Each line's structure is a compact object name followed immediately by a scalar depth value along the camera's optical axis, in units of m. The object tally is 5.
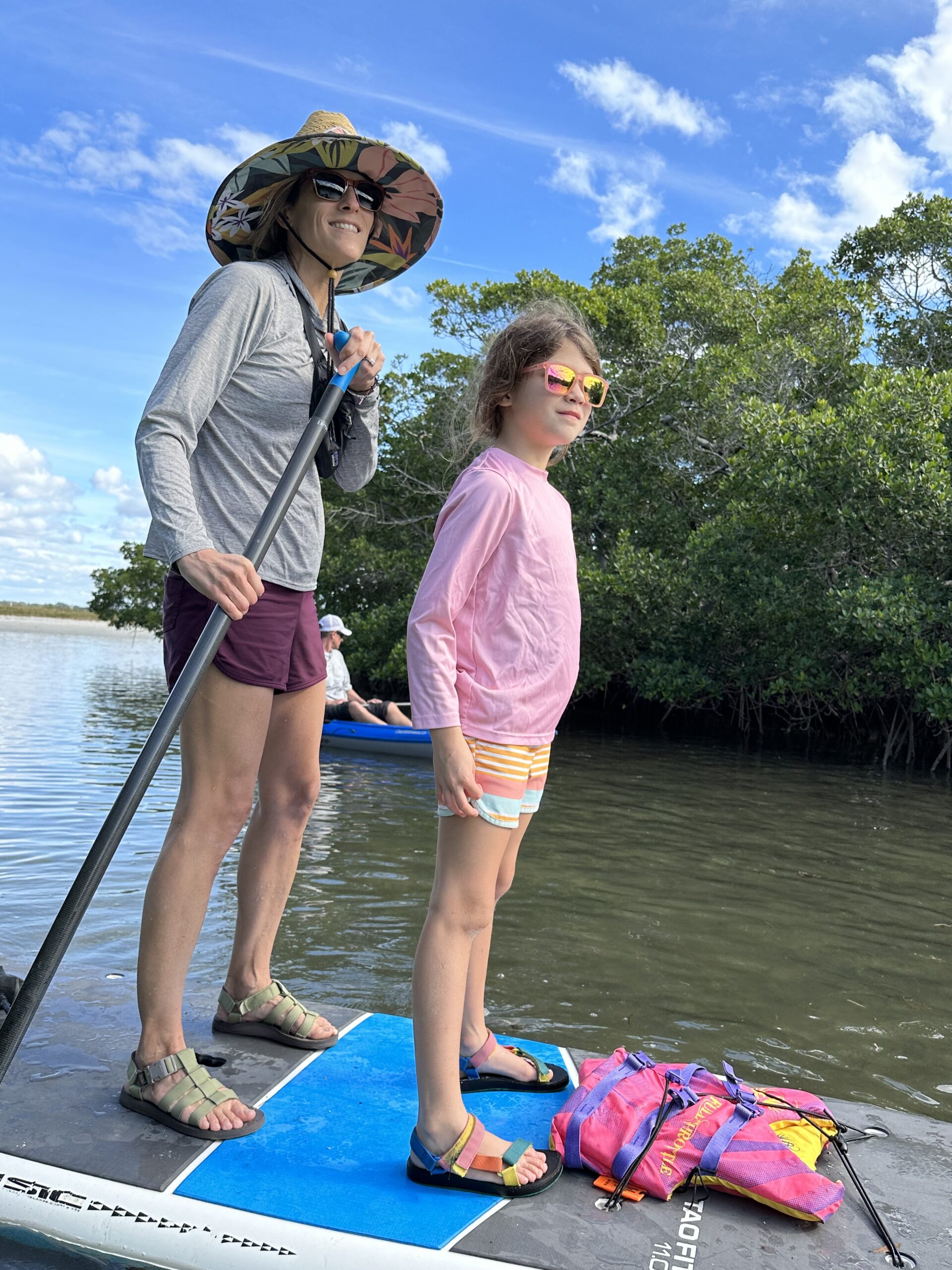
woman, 2.23
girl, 2.04
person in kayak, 12.32
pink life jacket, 2.01
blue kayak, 12.27
